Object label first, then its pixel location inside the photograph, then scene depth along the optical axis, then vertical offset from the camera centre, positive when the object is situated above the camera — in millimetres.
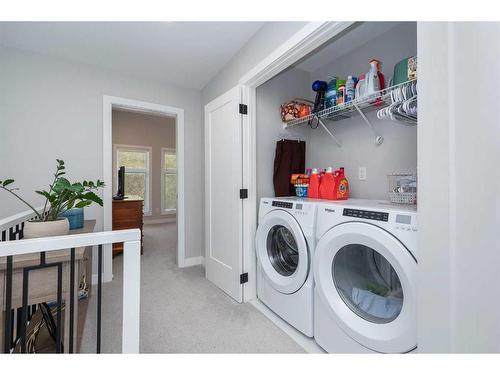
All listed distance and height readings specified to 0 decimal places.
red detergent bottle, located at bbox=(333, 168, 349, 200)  1714 +12
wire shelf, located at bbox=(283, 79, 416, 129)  1470 +606
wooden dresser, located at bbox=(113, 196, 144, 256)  3199 -392
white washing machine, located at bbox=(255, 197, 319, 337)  1462 -543
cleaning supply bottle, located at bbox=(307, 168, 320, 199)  1849 +21
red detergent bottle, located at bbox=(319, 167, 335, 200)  1727 +12
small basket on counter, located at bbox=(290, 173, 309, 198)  1959 +30
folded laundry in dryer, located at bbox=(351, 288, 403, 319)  1147 -620
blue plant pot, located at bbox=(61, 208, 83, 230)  1827 -246
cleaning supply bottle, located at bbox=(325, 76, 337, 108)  1814 +760
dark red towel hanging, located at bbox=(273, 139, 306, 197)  2135 +194
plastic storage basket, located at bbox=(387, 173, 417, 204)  1368 -15
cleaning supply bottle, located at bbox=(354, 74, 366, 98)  1563 +697
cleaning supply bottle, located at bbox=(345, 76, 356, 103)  1670 +731
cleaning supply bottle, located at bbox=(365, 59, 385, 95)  1518 +733
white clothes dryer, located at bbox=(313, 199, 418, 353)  970 -501
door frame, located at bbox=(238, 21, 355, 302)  1966 +118
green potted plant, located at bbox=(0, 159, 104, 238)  1198 -145
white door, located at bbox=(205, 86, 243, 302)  2002 -59
